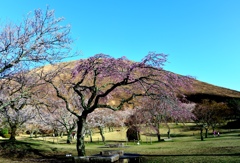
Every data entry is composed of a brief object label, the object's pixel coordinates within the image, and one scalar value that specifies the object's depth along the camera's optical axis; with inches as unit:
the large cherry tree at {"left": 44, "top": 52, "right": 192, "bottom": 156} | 512.0
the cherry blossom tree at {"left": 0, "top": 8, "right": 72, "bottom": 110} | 402.3
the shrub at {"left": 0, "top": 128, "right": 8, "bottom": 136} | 1918.7
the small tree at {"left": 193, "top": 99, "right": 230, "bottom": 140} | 1281.6
